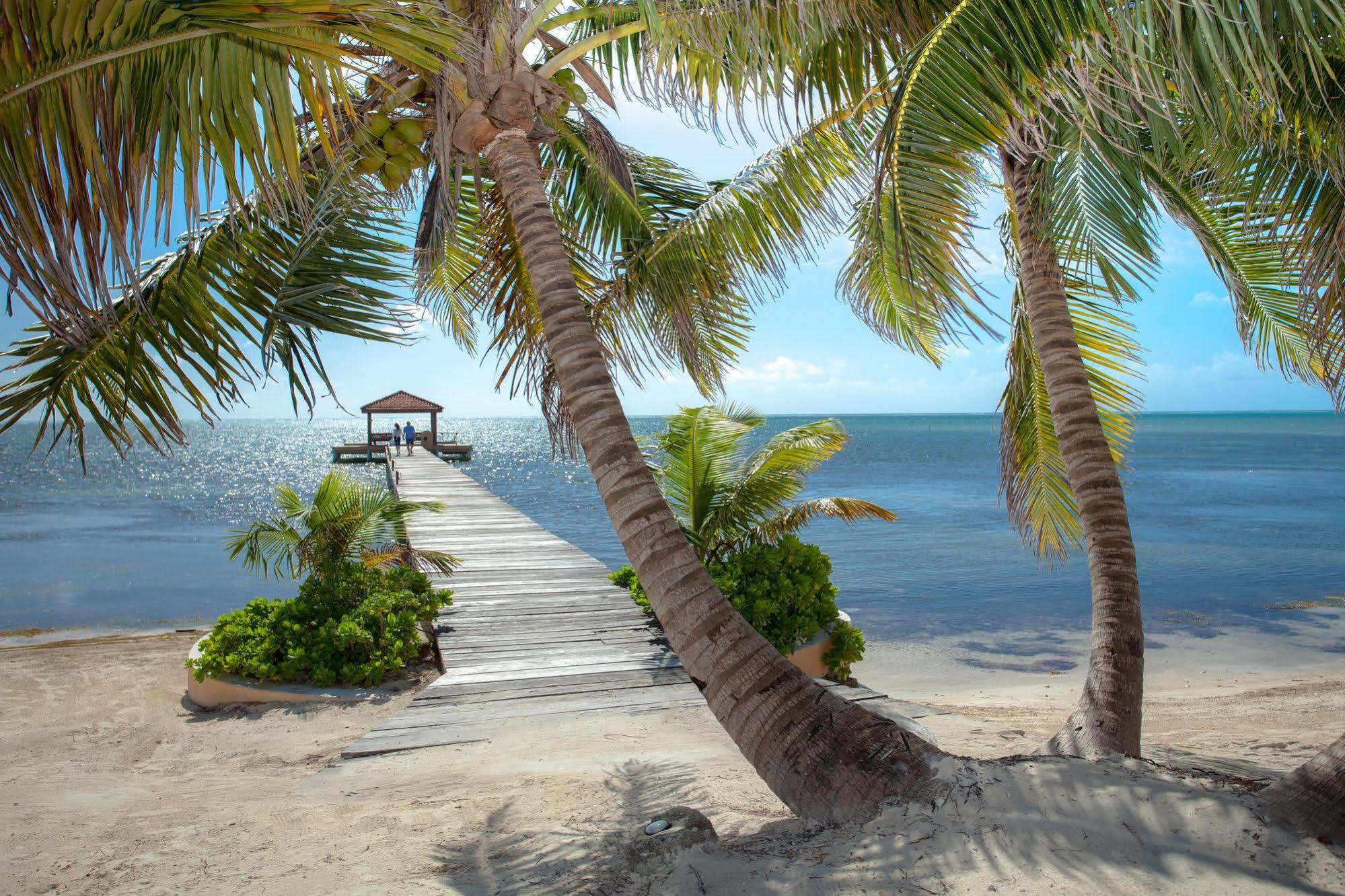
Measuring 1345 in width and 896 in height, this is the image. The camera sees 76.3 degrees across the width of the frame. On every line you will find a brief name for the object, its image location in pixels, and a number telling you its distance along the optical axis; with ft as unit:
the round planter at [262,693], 23.34
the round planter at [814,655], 24.35
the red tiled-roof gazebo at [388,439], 119.96
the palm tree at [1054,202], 9.16
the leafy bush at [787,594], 24.18
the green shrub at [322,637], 23.91
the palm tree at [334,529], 26.84
